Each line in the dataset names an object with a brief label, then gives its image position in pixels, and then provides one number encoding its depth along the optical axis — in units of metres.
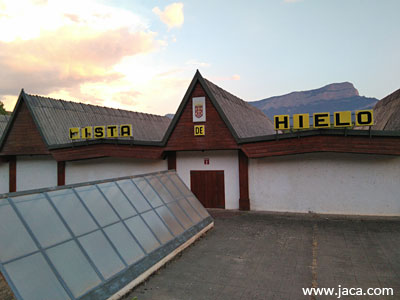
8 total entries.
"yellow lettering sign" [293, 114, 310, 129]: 16.36
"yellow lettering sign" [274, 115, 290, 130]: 17.09
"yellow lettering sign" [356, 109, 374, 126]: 15.12
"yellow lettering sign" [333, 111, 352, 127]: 15.55
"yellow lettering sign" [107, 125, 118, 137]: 20.82
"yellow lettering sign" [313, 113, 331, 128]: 15.98
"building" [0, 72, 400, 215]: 16.66
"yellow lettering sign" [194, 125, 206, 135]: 19.38
